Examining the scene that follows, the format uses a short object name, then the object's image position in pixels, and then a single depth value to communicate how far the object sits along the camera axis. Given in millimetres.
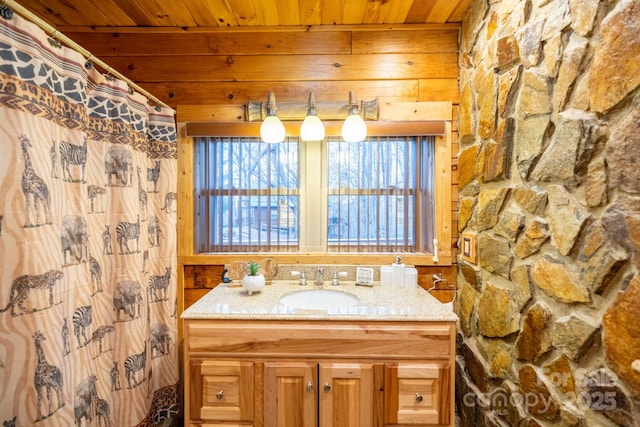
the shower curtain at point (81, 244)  887
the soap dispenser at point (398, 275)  1610
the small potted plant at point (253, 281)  1504
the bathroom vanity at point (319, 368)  1231
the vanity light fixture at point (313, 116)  1552
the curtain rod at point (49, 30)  867
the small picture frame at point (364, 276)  1646
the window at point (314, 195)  1724
